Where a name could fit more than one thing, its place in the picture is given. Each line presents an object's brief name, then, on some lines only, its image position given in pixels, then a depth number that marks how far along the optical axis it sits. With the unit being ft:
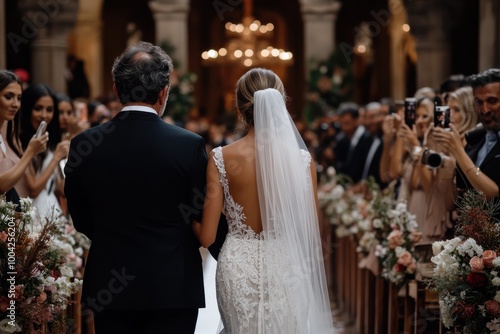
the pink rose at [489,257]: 15.84
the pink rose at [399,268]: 21.83
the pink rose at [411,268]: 21.61
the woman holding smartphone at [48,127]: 22.39
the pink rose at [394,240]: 22.41
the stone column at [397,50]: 75.48
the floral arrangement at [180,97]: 65.16
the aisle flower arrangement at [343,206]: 28.84
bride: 15.80
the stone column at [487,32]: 36.92
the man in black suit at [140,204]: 14.12
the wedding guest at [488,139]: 18.47
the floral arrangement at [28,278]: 15.48
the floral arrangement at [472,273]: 15.69
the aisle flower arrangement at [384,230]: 21.91
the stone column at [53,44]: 55.01
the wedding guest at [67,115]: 25.55
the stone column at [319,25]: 73.20
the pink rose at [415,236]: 22.26
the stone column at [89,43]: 77.97
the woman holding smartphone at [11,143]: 17.99
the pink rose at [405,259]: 21.67
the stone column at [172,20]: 72.64
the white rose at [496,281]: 15.55
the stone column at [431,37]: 54.19
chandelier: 80.12
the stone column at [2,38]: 37.99
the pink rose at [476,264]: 15.81
